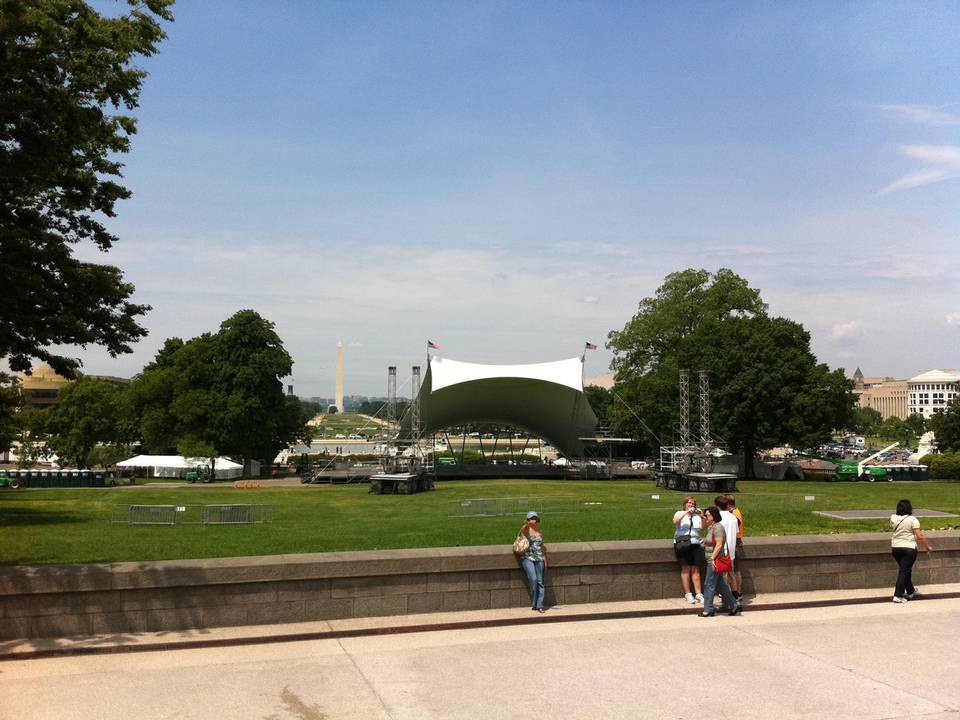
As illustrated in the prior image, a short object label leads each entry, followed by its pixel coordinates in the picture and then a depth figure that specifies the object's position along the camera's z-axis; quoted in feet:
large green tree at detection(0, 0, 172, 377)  34.73
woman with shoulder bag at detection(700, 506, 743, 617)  34.12
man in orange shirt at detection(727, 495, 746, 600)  35.55
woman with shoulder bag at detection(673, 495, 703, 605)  35.73
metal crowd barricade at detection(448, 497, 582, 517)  78.59
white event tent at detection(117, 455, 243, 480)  188.55
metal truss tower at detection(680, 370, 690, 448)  163.12
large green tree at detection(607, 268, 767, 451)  208.85
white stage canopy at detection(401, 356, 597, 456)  184.03
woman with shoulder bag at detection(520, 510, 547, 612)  33.73
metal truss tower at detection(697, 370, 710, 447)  162.50
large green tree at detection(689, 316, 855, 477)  175.01
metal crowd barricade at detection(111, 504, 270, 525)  73.46
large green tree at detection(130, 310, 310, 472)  195.31
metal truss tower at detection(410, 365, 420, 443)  161.89
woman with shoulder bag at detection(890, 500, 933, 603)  37.19
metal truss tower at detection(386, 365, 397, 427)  161.27
